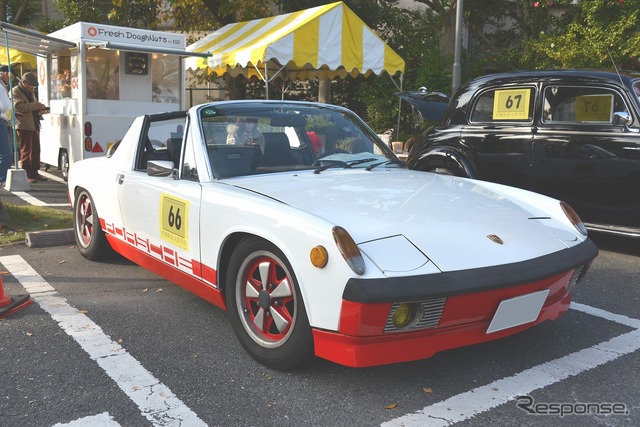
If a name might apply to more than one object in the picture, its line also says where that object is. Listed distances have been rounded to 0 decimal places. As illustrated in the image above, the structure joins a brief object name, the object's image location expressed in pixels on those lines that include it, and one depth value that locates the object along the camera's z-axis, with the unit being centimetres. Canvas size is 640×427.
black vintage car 561
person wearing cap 1012
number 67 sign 639
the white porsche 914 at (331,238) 270
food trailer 974
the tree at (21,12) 2398
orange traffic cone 398
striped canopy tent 1075
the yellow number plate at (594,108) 580
